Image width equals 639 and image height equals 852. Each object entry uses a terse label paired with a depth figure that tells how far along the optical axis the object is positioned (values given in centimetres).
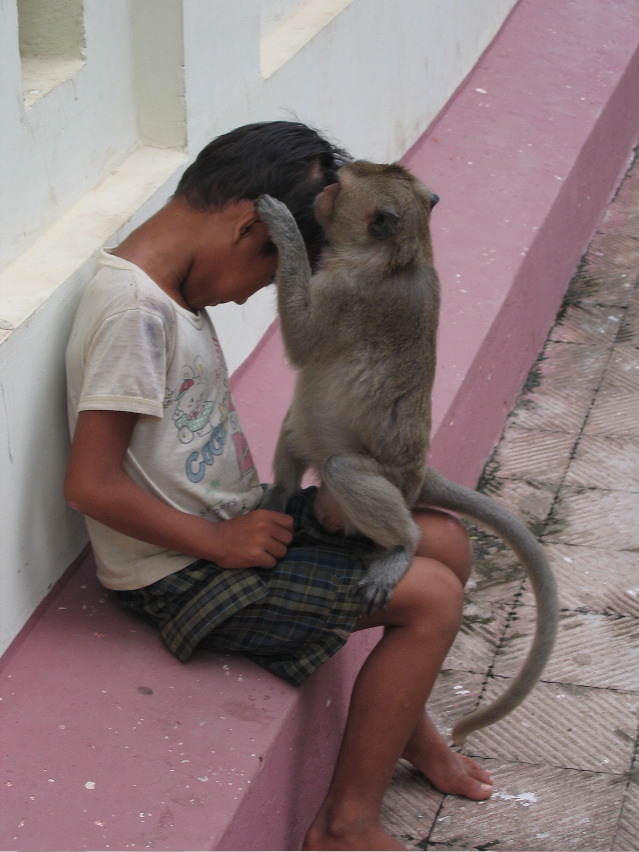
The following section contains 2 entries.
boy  229
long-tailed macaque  256
